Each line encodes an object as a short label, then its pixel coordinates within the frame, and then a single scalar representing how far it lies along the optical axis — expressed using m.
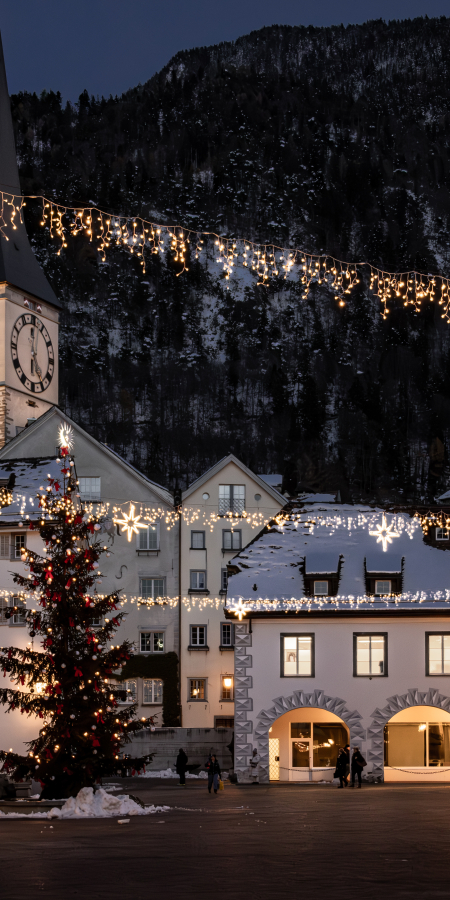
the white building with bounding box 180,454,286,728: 50.22
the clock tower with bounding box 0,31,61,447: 55.09
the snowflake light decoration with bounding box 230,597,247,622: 36.19
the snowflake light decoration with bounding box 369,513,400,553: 39.19
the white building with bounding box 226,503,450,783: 35.88
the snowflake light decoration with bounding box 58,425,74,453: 50.31
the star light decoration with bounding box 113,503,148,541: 50.91
